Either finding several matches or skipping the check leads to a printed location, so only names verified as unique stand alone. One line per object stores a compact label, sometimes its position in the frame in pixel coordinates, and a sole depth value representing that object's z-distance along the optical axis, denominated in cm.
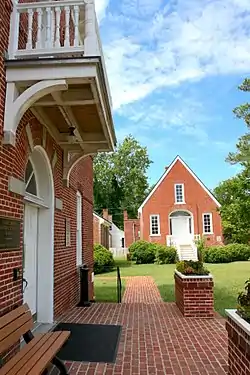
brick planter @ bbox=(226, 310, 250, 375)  325
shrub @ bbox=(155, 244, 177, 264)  2794
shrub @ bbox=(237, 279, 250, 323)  361
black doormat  512
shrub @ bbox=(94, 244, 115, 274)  2139
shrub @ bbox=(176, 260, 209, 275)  824
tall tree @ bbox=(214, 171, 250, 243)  1547
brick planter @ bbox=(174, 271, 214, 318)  766
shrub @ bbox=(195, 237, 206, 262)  2810
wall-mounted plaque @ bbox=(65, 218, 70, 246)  846
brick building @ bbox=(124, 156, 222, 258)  3266
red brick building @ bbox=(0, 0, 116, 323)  474
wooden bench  322
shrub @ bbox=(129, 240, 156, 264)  2903
